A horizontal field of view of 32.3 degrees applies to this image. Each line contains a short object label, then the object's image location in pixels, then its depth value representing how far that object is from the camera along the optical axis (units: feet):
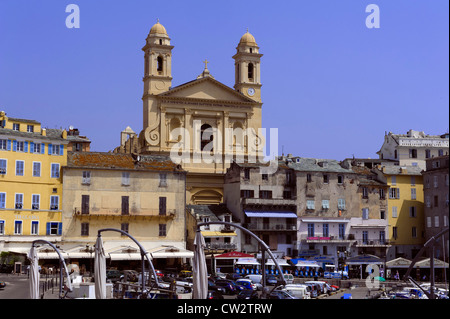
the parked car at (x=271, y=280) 204.23
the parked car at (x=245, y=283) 188.34
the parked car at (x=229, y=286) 181.57
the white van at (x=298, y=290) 172.45
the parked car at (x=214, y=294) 156.77
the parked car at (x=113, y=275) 198.90
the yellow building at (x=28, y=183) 233.35
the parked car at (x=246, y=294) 165.01
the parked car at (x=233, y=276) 211.41
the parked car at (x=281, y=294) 155.74
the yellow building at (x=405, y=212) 283.38
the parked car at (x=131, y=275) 192.50
